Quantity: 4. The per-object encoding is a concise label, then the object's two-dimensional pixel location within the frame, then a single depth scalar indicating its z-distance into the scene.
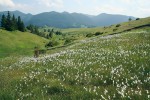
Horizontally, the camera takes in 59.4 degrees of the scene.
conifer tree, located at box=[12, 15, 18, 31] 59.91
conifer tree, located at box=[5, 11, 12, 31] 58.42
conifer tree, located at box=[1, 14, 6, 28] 58.34
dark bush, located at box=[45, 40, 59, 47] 43.76
